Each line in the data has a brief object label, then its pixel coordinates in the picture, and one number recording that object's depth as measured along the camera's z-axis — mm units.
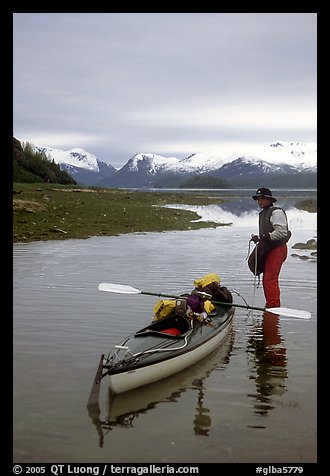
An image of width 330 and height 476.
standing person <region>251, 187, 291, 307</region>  12961
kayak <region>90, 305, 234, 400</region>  7961
